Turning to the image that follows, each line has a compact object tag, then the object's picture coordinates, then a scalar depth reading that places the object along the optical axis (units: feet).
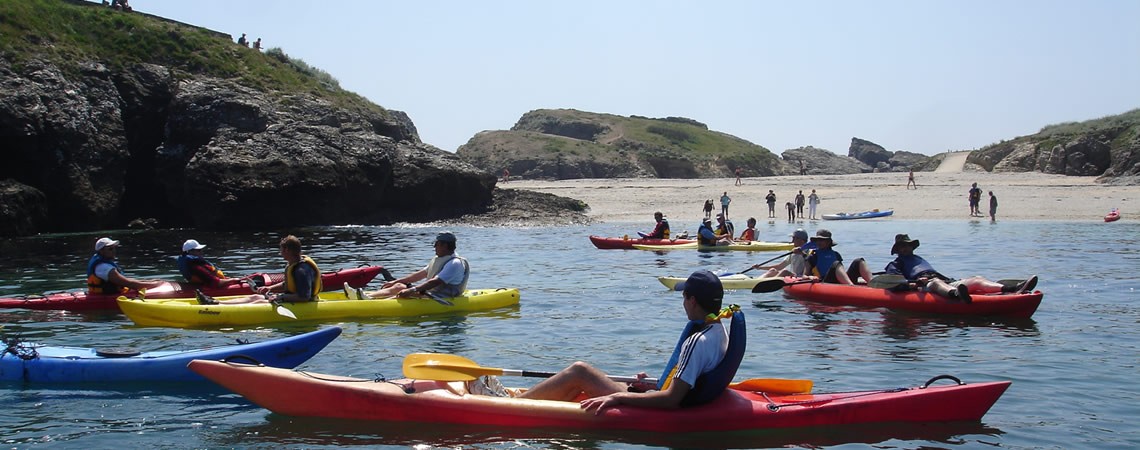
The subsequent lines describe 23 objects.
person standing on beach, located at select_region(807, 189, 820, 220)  121.15
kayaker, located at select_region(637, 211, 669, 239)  83.05
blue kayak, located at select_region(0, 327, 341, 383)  28.63
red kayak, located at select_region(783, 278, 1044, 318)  39.19
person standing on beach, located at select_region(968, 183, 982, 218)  115.03
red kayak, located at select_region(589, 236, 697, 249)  82.58
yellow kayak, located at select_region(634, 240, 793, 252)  77.20
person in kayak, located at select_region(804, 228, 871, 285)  45.78
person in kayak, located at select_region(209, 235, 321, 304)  39.37
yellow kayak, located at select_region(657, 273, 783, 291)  50.62
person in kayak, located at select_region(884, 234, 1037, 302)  39.83
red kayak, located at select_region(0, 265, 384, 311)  43.06
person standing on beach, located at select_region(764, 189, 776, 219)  124.98
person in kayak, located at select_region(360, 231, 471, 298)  42.04
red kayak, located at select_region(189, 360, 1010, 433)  22.57
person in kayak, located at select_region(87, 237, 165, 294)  43.37
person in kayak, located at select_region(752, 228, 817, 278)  48.49
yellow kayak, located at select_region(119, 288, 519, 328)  38.86
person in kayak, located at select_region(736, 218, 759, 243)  80.89
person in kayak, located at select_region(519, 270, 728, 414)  20.99
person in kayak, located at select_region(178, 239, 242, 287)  43.49
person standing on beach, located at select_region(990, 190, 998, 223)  109.70
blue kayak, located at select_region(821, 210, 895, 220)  117.91
